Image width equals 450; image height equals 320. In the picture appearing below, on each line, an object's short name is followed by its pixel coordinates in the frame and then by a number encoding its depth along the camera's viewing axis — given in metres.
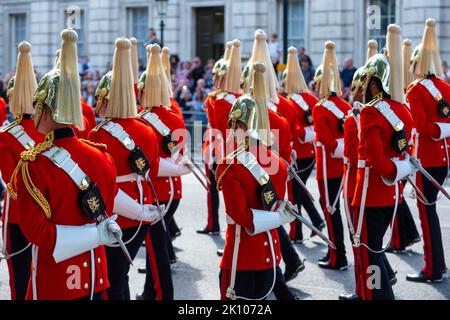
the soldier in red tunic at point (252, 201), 11.19
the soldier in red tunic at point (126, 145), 12.43
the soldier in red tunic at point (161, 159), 14.24
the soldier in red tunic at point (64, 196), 9.40
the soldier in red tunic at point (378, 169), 13.27
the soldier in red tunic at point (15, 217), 12.68
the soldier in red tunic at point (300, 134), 19.37
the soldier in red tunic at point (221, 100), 18.92
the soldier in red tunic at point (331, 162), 17.12
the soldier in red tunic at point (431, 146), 15.87
